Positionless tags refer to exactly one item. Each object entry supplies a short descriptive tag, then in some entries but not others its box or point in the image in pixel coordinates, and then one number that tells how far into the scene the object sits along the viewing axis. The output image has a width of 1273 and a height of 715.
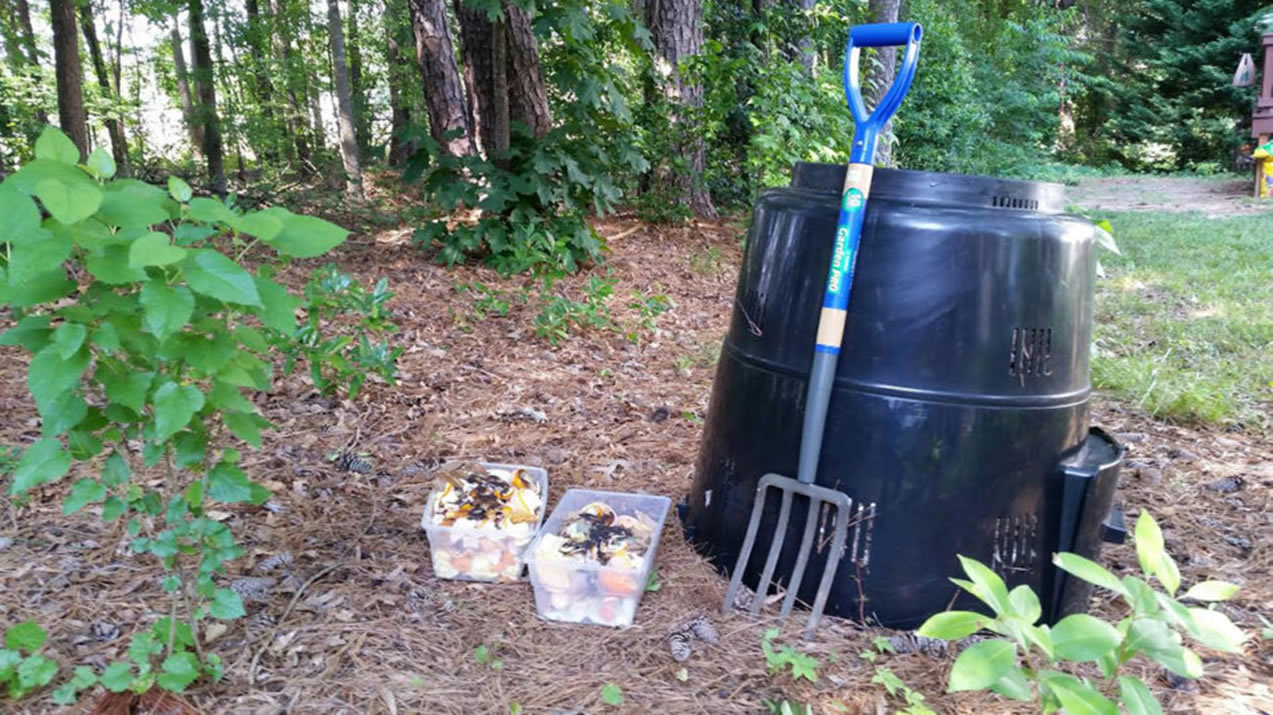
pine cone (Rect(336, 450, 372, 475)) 2.56
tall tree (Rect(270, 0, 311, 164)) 10.36
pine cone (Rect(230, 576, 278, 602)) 1.86
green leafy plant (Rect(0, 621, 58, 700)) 1.44
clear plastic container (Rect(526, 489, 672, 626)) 1.87
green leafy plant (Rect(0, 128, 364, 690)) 1.18
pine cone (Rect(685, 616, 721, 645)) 1.81
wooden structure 10.91
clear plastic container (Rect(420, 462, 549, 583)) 2.01
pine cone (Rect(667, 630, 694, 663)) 1.76
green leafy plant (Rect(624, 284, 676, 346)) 4.32
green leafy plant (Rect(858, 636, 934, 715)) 1.56
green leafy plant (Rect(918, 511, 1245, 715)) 0.99
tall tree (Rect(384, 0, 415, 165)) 11.90
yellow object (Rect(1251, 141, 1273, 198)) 10.87
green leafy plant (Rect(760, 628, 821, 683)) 1.65
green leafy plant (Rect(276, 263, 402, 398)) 2.83
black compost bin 1.73
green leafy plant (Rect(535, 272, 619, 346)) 4.04
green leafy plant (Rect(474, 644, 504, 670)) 1.71
